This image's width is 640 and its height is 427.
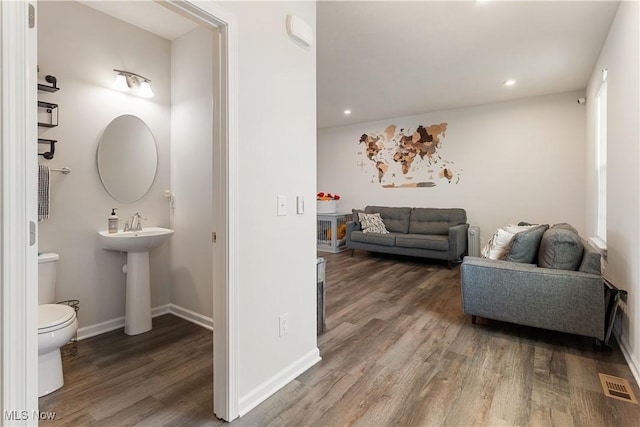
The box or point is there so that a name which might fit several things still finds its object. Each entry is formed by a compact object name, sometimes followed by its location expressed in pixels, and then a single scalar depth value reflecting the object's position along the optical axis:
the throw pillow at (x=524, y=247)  2.70
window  3.27
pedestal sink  2.46
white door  0.90
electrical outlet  1.88
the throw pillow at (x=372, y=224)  5.61
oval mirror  2.59
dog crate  6.07
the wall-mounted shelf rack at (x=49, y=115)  2.21
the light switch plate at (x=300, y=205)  1.97
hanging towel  2.17
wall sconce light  2.59
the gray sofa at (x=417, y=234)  4.74
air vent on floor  1.74
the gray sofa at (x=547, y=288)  2.24
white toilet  1.69
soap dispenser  2.54
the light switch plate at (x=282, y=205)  1.84
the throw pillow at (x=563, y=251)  2.42
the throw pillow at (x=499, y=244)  2.90
